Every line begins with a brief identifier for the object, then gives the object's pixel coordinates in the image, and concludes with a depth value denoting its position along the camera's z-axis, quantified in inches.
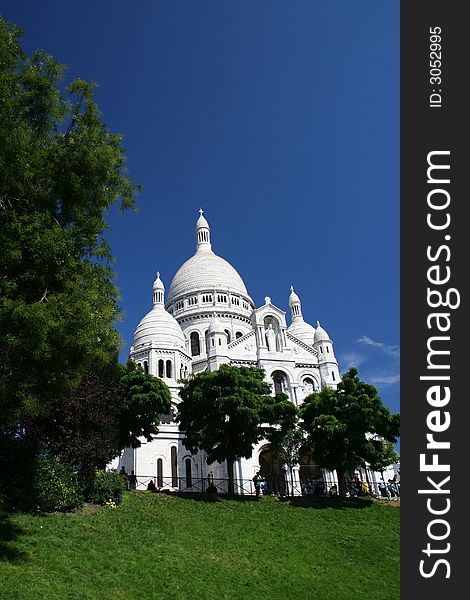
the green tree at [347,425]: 1187.9
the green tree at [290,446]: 1294.2
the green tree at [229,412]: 1148.5
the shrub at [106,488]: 836.0
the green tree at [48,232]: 508.7
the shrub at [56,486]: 727.7
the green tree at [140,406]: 1195.3
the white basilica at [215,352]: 1699.1
